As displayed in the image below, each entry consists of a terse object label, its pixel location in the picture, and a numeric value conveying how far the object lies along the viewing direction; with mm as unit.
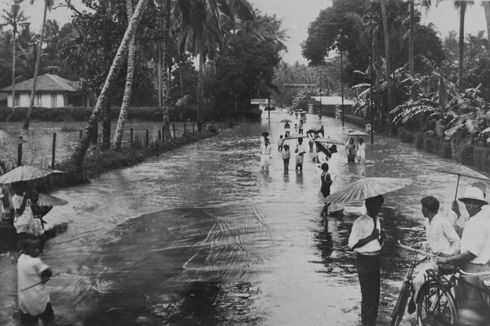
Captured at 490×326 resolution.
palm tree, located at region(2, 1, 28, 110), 68625
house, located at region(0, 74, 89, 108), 72125
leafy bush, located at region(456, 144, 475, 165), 26469
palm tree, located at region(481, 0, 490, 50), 29278
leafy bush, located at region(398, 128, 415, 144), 40000
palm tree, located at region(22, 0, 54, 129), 50262
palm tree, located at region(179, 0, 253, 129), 40812
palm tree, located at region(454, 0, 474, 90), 35438
